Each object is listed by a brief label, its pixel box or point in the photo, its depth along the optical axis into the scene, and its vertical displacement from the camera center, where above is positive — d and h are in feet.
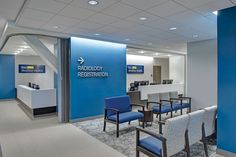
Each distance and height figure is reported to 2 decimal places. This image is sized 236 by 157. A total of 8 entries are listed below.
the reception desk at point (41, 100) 20.66 -2.93
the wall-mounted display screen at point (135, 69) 37.28 +1.59
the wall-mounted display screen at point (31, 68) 36.01 +1.88
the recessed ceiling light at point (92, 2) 9.91 +4.37
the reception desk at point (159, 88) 26.35 -2.15
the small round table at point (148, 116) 16.10 -3.78
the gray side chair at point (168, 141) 7.95 -3.26
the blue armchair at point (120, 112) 14.23 -3.24
